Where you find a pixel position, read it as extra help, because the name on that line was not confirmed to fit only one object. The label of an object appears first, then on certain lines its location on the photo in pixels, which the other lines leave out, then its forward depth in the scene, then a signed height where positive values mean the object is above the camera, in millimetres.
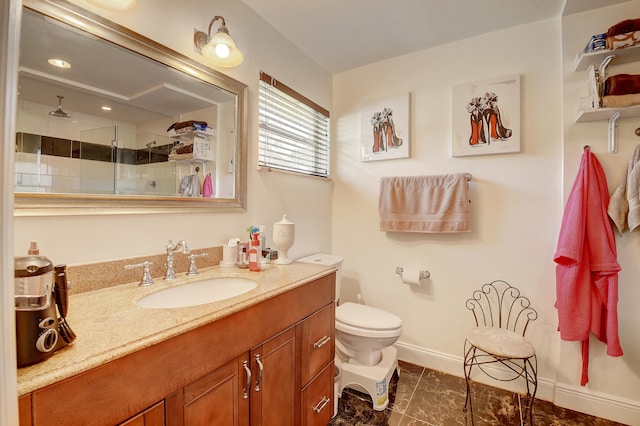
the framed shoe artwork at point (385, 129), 2240 +698
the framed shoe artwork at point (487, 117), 1890 +677
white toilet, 1718 -896
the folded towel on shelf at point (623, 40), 1450 +909
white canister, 1615 -132
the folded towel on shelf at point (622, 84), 1465 +686
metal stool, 1692 -702
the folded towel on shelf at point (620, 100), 1452 +599
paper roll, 2117 -461
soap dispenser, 1442 -221
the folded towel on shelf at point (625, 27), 1453 +979
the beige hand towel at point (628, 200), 1482 +86
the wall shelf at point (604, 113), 1485 +555
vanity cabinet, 614 -473
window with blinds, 1851 +618
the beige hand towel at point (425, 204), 1972 +82
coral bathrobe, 1558 -240
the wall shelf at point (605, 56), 1506 +875
